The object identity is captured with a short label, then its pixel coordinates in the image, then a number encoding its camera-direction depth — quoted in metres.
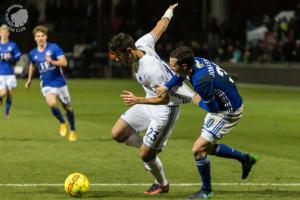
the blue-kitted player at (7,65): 23.34
